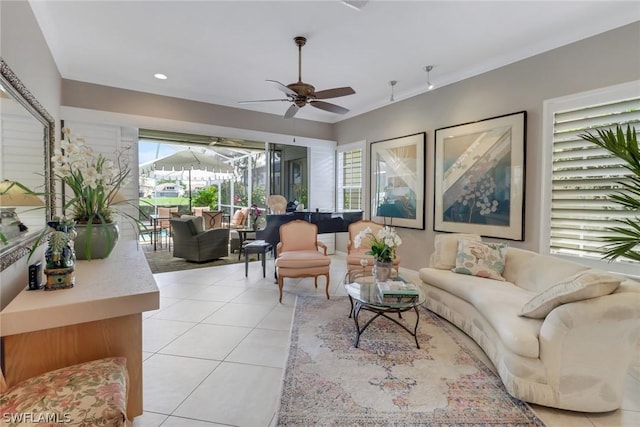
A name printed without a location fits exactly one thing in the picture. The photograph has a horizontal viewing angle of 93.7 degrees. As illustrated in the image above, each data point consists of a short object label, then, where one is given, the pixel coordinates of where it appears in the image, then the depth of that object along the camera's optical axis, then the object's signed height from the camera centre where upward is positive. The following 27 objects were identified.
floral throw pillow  3.08 -0.57
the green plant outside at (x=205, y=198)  9.23 +0.15
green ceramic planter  2.00 -0.26
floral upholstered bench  1.05 -0.74
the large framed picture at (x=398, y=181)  4.77 +0.41
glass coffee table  2.44 -0.80
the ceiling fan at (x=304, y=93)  3.13 +1.17
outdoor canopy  7.45 +1.00
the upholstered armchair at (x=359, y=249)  3.82 -0.64
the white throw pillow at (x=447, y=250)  3.41 -0.53
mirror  1.58 +0.31
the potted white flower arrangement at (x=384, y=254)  2.85 -0.47
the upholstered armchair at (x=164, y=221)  7.33 -0.47
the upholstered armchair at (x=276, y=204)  5.40 -0.01
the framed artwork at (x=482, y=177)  3.55 +0.36
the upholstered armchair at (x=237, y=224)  6.67 -0.54
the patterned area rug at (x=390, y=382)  1.76 -1.23
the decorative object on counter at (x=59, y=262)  1.43 -0.30
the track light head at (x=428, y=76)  3.94 +1.80
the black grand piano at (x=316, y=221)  4.55 -0.28
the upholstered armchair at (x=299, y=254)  3.67 -0.66
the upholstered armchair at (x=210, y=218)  6.77 -0.34
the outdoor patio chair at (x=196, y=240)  5.51 -0.69
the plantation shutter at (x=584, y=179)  2.83 +0.27
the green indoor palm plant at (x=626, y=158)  1.93 +0.32
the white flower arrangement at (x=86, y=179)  1.75 +0.15
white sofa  1.72 -0.88
